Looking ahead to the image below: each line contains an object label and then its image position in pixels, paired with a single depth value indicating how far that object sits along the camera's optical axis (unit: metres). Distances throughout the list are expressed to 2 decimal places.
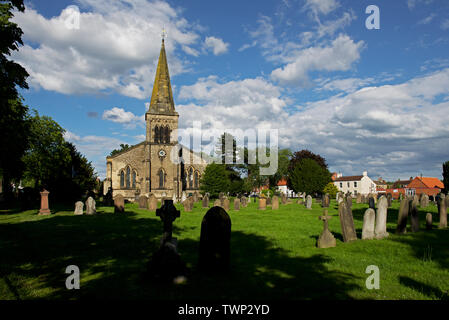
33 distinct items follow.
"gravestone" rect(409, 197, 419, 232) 10.36
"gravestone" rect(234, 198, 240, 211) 23.16
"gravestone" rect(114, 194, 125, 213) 20.11
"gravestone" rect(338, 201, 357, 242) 8.98
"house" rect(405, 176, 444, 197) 58.94
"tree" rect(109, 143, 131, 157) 82.26
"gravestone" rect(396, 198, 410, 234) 10.05
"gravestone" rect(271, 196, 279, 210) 23.75
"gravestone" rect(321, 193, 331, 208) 25.45
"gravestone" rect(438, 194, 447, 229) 11.33
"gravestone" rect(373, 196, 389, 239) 9.27
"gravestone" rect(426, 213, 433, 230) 10.87
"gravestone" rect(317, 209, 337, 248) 8.53
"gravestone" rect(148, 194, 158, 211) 22.11
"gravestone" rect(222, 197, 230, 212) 21.87
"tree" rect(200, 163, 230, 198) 37.12
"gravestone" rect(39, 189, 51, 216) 17.58
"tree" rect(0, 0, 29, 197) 11.27
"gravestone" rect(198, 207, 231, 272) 6.16
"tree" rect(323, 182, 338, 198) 41.94
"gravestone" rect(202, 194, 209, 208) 25.40
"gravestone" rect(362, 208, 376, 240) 9.25
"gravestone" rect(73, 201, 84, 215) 18.38
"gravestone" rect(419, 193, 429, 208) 23.20
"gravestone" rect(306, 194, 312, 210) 24.52
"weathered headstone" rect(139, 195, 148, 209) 23.52
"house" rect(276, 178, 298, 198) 88.38
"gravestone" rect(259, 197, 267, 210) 23.31
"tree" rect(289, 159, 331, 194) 42.88
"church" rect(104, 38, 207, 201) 38.03
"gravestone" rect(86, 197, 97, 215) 18.69
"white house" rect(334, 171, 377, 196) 64.38
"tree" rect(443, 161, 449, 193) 46.01
